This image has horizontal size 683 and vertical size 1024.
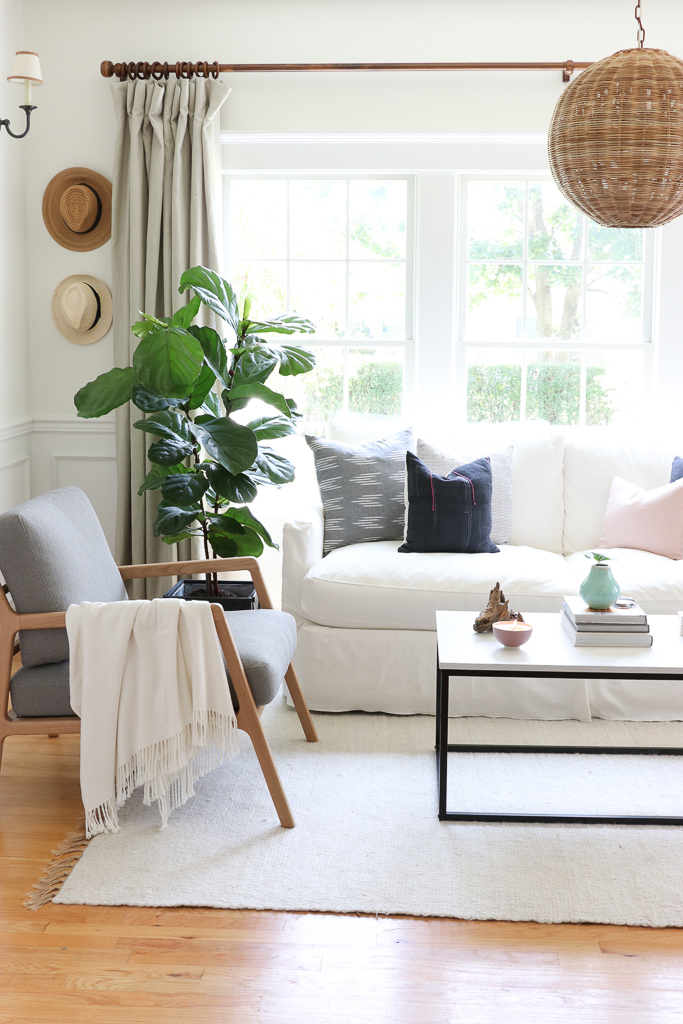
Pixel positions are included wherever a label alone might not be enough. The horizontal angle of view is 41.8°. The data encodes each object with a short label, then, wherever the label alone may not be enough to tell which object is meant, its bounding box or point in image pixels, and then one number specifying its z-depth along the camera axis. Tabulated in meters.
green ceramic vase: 2.59
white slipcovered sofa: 3.12
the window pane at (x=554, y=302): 4.20
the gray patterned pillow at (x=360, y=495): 3.60
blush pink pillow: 3.42
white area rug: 2.11
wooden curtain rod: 3.86
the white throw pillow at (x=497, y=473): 3.62
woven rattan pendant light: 2.10
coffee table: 2.36
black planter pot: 3.21
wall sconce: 3.09
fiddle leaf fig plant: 2.93
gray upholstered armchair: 2.40
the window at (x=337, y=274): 4.21
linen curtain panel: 3.89
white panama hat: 4.11
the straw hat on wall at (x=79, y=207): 4.06
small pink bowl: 2.48
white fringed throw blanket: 2.36
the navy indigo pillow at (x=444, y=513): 3.40
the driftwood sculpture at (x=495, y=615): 2.62
